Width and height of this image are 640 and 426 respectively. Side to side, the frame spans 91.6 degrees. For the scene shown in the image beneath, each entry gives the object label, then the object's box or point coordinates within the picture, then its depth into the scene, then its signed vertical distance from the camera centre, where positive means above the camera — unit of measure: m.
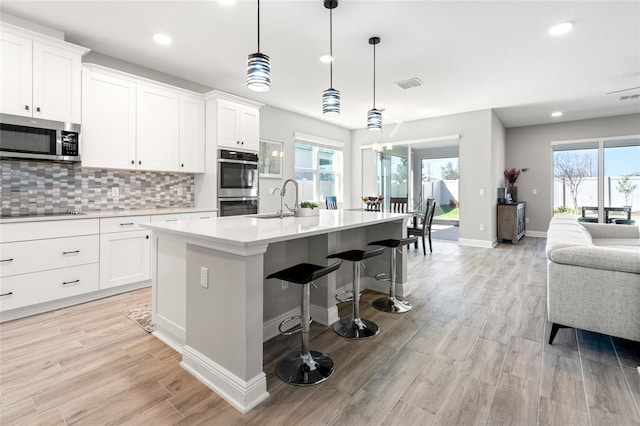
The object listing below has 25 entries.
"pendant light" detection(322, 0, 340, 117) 3.02 +1.06
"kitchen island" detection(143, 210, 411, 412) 1.67 -0.52
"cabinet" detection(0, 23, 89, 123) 2.83 +1.30
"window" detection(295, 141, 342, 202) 6.73 +0.90
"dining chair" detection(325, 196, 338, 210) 6.41 +0.15
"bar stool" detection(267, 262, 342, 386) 1.87 -0.99
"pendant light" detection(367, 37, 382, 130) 3.48 +1.02
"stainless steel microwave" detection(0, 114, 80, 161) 2.88 +0.69
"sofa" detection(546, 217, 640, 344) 2.02 -0.53
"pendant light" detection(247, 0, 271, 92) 2.26 +1.03
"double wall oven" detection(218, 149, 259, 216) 4.47 +0.41
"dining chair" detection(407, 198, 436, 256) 5.52 -0.26
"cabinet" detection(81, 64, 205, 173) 3.45 +1.06
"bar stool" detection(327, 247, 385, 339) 2.45 -0.92
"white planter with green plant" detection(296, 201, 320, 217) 2.90 -0.01
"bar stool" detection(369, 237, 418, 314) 2.97 -0.89
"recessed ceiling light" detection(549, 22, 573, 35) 3.07 +1.84
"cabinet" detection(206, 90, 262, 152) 4.41 +1.32
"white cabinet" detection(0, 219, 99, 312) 2.72 -0.49
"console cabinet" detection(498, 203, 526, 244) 6.53 -0.24
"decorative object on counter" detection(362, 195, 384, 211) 6.12 +0.16
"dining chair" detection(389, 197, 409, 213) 6.09 +0.11
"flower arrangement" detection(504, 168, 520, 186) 7.56 +0.86
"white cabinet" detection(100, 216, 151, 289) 3.32 -0.47
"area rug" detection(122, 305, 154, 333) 2.64 -0.98
